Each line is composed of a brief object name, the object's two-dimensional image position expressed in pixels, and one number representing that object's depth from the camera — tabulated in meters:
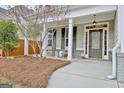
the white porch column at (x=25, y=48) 7.57
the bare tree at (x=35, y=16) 5.28
